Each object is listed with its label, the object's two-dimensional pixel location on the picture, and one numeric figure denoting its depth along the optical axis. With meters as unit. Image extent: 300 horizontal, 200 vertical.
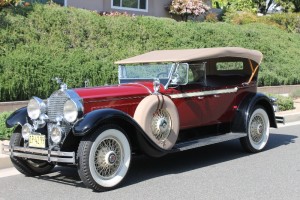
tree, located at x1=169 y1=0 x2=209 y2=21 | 21.45
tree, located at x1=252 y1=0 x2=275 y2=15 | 33.48
